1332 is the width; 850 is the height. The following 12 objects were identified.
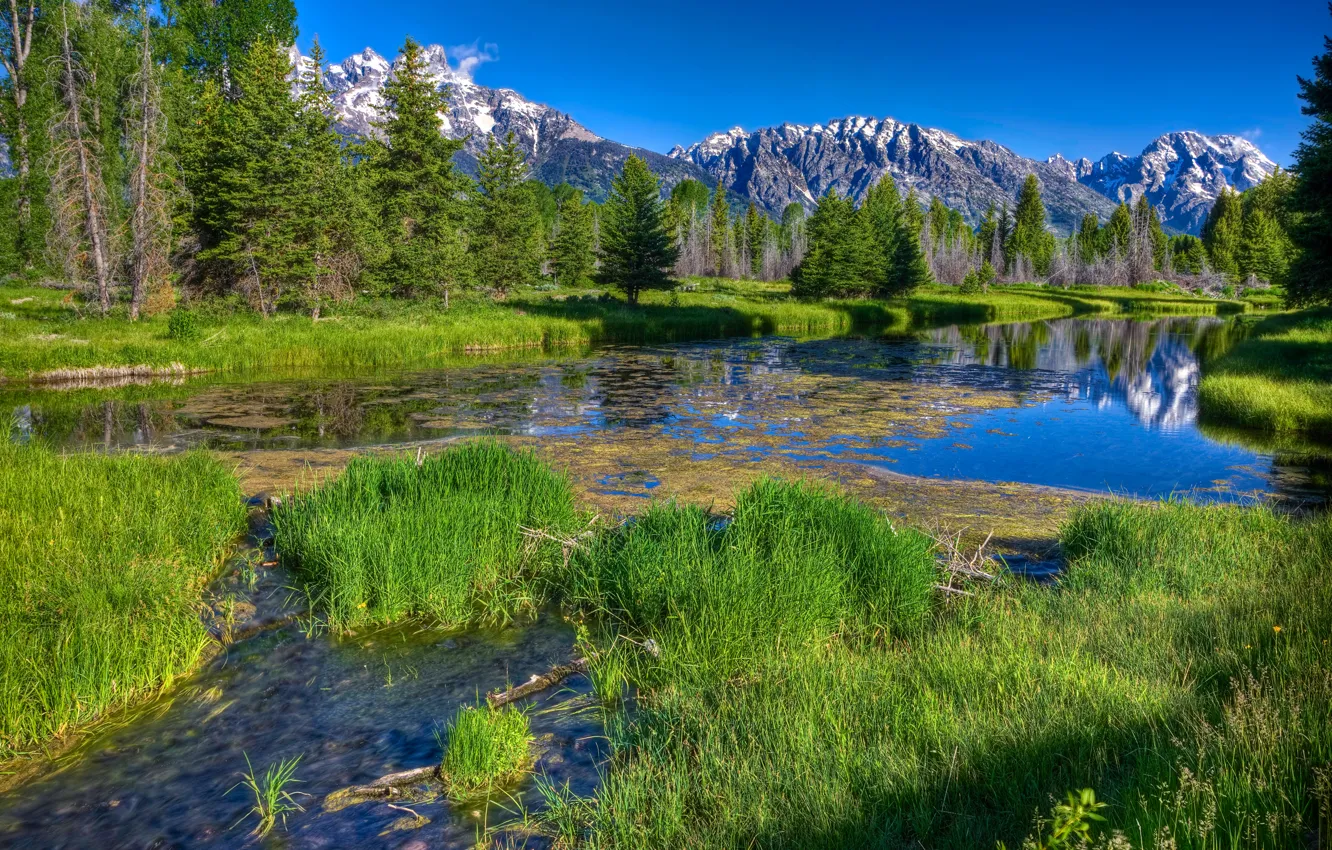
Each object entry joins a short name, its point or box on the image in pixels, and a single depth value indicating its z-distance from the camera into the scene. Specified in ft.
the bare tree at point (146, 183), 75.72
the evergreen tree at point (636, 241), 135.85
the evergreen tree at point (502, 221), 133.49
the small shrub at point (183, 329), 73.26
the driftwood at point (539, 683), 16.22
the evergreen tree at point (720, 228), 307.17
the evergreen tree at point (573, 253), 190.49
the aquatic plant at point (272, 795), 12.40
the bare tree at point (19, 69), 117.70
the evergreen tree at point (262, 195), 88.69
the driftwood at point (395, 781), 13.12
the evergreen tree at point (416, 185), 110.63
